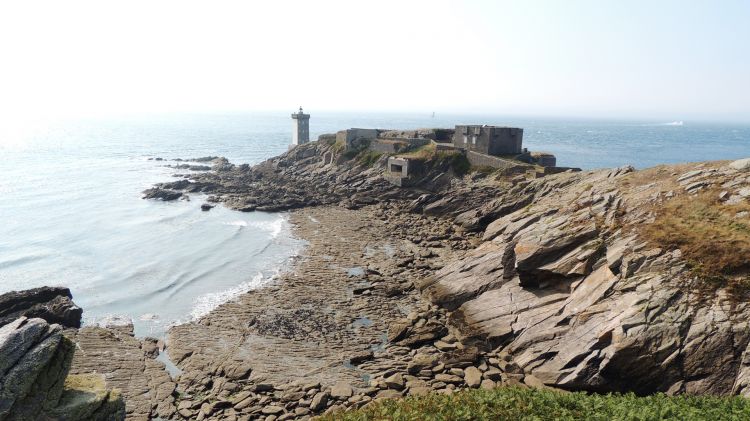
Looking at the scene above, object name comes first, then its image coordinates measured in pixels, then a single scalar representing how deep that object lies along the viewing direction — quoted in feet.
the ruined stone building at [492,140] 211.82
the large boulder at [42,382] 45.70
